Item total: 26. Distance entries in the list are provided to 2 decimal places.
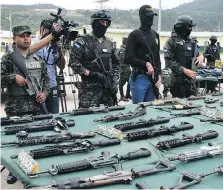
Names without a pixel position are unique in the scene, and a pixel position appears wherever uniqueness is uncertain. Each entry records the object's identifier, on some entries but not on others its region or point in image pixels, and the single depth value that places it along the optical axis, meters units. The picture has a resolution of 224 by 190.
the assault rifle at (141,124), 3.33
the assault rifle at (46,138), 2.84
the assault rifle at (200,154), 2.56
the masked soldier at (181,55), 5.43
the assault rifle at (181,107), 4.25
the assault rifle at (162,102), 4.44
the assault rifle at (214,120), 3.68
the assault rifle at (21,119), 3.48
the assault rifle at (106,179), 2.10
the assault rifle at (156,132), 3.03
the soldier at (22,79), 4.05
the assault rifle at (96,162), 2.30
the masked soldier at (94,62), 4.69
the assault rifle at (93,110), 3.88
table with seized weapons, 2.24
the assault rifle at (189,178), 2.14
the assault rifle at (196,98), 4.83
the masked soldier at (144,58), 5.12
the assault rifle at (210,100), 4.63
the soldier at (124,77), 9.83
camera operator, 4.98
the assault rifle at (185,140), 2.82
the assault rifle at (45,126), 3.18
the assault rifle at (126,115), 3.64
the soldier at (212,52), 12.50
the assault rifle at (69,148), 2.58
